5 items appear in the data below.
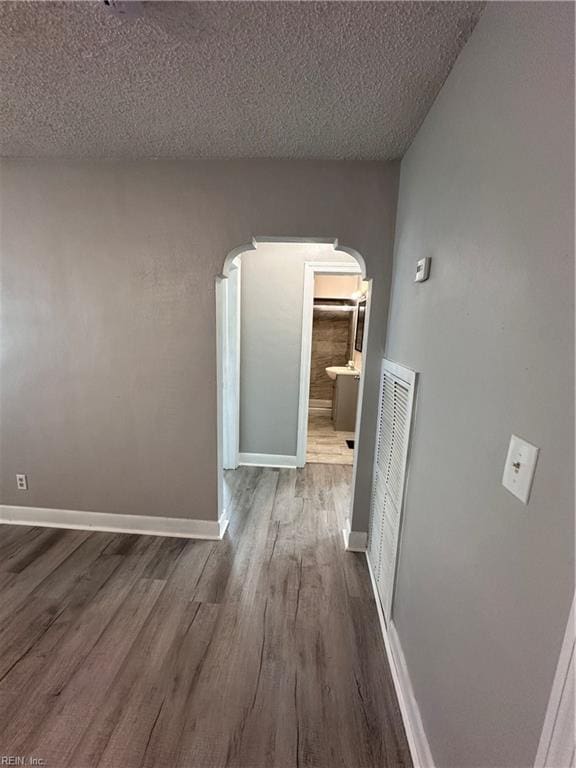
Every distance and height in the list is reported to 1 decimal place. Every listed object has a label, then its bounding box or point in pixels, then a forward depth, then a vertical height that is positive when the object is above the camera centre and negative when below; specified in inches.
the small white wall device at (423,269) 50.7 +10.7
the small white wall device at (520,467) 25.1 -10.7
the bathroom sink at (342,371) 184.9 -23.3
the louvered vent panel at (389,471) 56.7 -27.9
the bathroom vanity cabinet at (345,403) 185.8 -41.6
